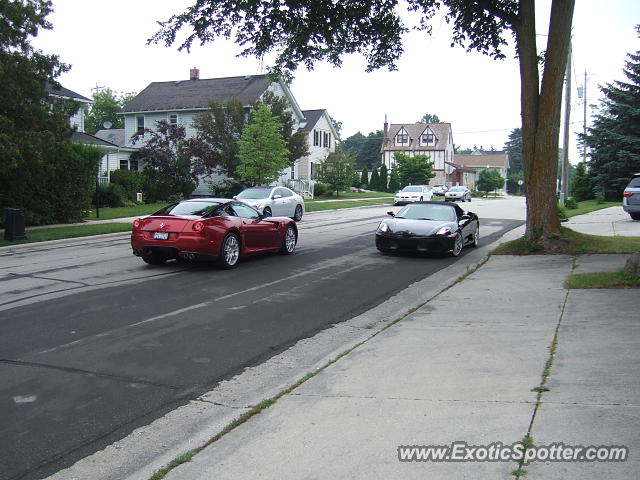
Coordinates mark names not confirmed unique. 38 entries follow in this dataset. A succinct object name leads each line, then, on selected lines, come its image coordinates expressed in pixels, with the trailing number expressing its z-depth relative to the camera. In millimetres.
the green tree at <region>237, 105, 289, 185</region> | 33156
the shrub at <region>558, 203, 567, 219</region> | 22975
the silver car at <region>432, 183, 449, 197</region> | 62853
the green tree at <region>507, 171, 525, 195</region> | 118050
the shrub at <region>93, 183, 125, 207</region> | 31797
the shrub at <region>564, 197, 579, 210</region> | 32369
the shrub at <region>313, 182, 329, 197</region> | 52688
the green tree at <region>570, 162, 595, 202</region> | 43406
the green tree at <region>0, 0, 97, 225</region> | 17469
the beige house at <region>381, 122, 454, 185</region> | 98438
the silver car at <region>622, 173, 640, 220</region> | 21067
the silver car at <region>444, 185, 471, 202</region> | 50481
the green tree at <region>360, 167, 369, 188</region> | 74812
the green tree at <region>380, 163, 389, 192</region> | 74256
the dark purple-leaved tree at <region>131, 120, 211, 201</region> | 36406
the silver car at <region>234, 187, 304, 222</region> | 23469
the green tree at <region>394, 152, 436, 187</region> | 71375
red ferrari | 11141
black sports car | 13547
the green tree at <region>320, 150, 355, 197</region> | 51875
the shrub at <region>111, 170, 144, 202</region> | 34812
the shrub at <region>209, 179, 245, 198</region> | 38469
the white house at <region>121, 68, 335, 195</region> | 45875
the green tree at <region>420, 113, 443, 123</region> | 158312
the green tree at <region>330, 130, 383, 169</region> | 130250
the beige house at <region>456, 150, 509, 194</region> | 128125
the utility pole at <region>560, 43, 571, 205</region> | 29406
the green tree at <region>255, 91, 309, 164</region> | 38812
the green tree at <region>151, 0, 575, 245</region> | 13352
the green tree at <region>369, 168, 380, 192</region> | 74250
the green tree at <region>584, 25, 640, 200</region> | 35688
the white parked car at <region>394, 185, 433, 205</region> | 42781
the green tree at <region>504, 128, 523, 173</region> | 152750
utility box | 17062
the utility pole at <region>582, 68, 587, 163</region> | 40634
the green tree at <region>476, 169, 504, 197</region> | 85562
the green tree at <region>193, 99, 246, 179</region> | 36969
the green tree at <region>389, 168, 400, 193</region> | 73544
